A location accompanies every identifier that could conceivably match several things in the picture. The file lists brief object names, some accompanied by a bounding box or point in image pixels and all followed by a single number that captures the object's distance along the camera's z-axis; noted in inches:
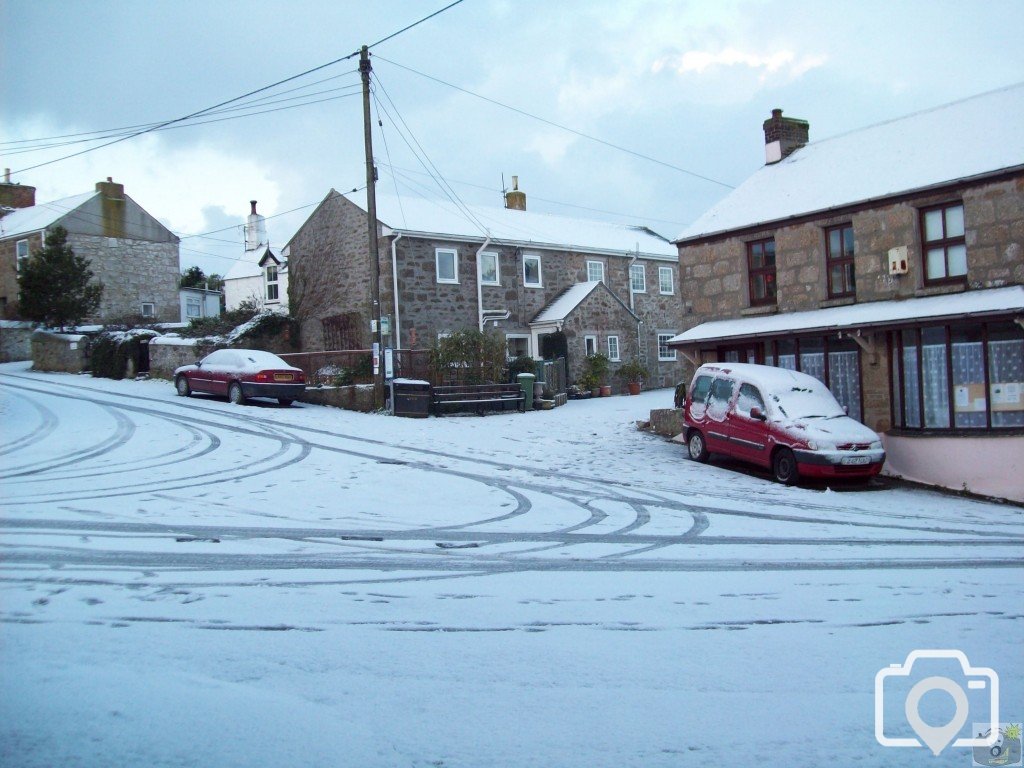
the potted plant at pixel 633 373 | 1310.3
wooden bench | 949.2
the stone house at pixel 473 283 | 1189.7
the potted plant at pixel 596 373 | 1251.8
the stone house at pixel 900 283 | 609.3
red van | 570.3
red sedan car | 934.4
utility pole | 895.7
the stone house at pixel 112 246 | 1575.8
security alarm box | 672.4
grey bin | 919.7
